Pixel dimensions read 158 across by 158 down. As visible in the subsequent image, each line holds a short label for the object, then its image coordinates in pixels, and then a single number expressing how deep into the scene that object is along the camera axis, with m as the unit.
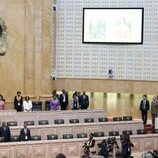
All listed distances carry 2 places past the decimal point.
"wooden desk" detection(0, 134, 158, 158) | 17.36
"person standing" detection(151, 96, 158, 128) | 24.73
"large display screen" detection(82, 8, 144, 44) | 27.50
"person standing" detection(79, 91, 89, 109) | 25.54
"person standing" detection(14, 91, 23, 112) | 23.86
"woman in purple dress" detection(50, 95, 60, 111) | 24.20
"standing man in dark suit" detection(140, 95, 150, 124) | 25.53
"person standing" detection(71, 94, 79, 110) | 25.16
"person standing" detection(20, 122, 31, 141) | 18.54
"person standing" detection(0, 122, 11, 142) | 18.59
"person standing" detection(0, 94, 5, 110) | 23.72
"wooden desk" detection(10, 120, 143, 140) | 20.06
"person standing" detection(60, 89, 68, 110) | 25.89
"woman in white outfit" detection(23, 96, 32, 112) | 23.18
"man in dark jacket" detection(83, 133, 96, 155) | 17.54
